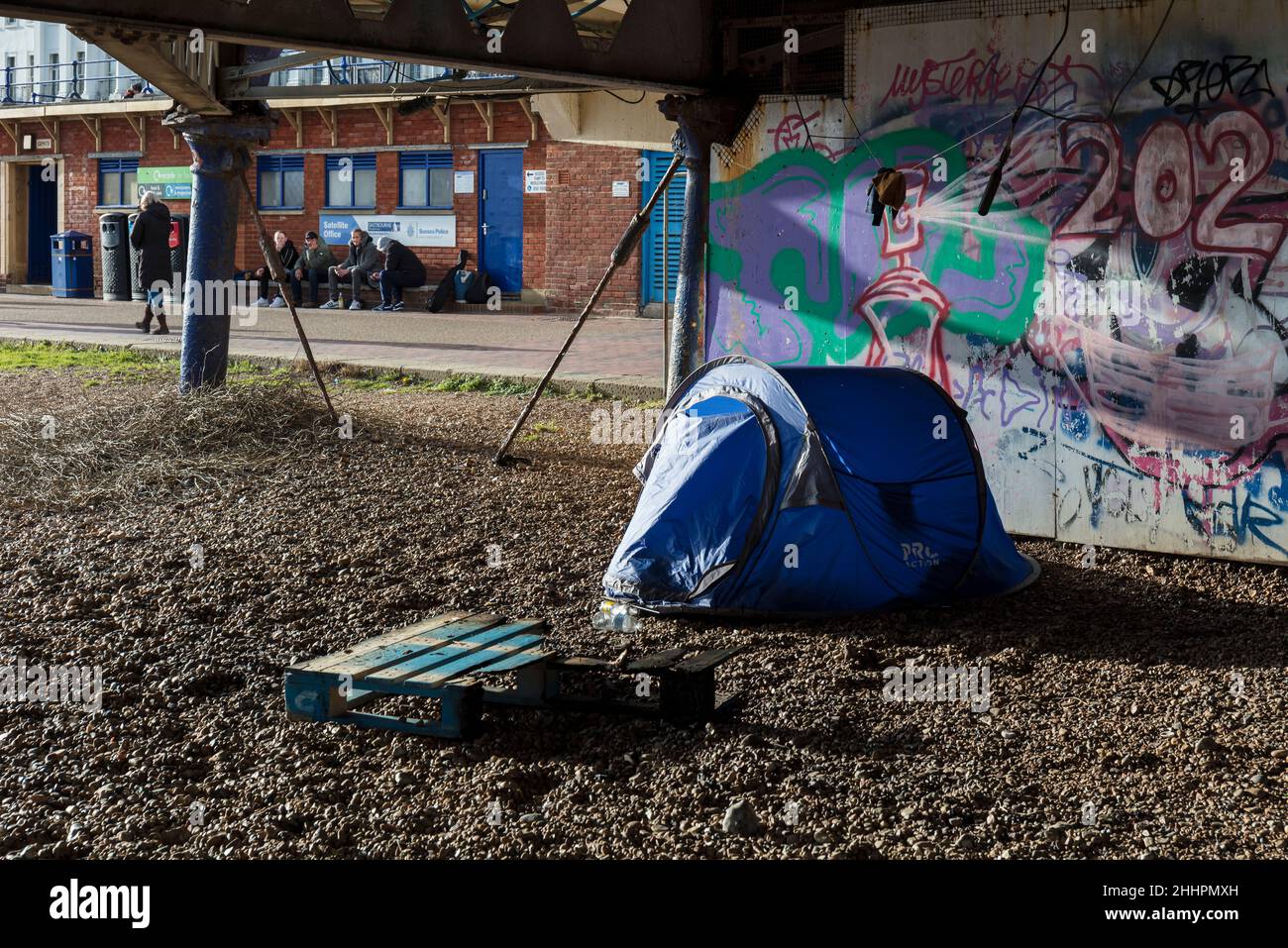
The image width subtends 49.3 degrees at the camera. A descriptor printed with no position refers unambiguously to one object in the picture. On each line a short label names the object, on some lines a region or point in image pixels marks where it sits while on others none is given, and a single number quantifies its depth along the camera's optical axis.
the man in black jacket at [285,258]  26.58
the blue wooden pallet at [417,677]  4.84
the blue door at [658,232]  23.25
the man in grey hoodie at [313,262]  26.83
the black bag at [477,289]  25.95
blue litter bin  30.39
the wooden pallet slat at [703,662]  5.06
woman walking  19.25
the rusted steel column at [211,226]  11.41
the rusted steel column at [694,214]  9.64
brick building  24.05
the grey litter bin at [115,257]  28.83
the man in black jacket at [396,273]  25.72
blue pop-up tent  6.57
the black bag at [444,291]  25.38
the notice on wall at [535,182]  25.41
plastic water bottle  6.48
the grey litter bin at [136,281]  28.40
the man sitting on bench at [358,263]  25.94
